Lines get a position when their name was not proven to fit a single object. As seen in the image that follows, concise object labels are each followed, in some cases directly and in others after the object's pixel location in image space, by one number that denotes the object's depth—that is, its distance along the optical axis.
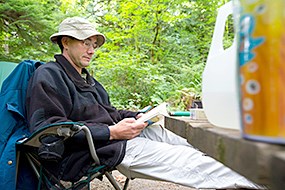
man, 1.57
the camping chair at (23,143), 1.48
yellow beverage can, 0.31
